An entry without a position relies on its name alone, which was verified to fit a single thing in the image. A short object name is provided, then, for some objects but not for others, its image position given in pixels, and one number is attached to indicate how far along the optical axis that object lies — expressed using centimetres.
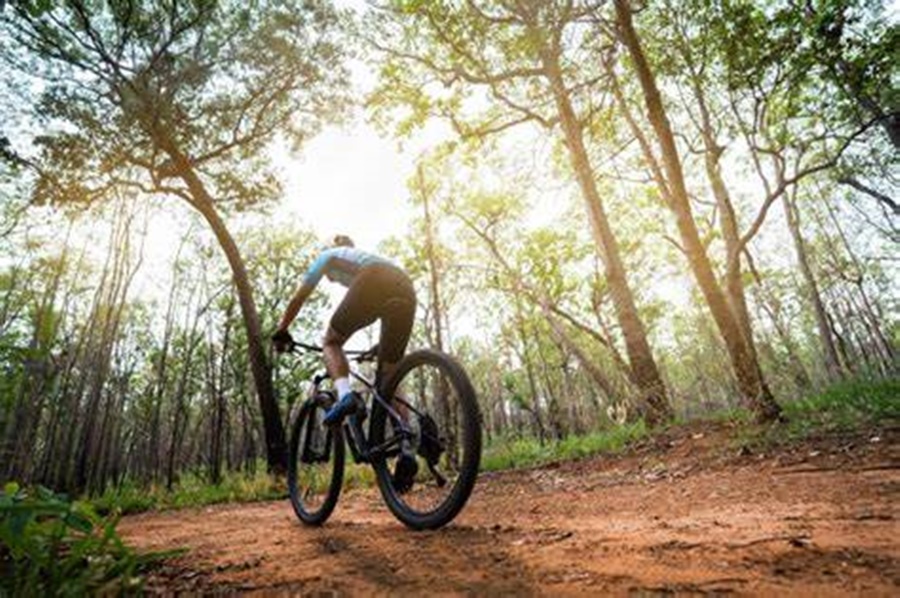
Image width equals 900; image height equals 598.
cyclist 330
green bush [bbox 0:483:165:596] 145
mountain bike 270
